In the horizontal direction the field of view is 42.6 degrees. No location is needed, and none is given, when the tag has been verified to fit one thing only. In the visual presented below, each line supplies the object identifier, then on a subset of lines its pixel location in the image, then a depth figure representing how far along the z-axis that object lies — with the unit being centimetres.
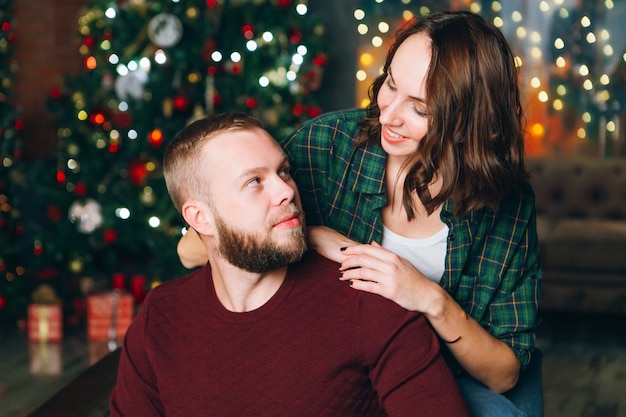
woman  159
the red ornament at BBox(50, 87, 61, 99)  455
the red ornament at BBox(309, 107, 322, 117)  450
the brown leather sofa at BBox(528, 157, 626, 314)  438
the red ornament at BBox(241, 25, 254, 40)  432
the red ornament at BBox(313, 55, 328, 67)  458
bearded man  143
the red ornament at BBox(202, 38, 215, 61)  430
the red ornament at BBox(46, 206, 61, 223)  463
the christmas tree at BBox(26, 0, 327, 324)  424
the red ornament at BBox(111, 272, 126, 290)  454
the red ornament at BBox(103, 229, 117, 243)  443
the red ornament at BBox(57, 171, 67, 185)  451
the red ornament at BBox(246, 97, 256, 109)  431
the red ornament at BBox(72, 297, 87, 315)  465
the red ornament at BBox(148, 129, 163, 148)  421
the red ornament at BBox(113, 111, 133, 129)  434
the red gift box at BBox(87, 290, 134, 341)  430
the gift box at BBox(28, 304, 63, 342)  425
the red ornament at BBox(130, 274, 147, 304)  454
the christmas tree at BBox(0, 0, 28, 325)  430
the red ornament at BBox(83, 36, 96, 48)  443
